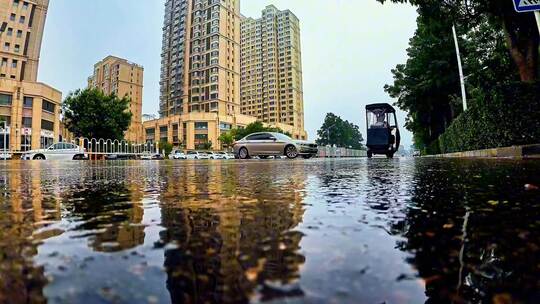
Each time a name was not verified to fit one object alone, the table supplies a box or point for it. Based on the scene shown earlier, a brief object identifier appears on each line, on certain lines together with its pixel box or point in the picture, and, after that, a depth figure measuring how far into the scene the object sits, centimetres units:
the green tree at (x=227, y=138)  6894
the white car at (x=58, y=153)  2611
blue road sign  707
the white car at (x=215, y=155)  5510
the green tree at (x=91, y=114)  3416
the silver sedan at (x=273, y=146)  1711
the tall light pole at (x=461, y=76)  1632
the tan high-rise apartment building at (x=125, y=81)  10486
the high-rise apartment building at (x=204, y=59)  9894
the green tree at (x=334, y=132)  10831
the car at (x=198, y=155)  5721
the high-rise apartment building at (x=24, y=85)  4431
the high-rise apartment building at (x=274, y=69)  12225
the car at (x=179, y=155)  5504
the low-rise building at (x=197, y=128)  8531
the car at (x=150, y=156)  4365
